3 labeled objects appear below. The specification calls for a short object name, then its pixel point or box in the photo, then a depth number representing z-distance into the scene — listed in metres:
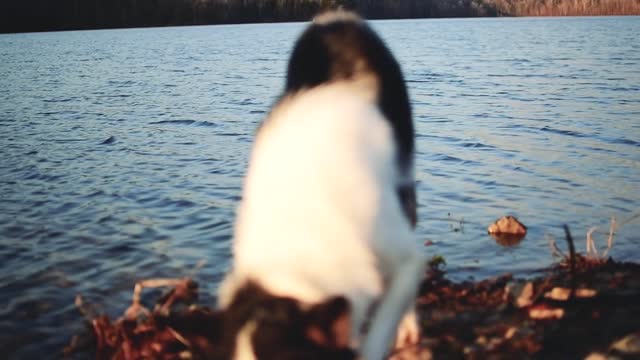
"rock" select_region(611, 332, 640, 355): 4.30
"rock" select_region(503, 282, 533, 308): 5.47
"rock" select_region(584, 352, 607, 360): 4.28
